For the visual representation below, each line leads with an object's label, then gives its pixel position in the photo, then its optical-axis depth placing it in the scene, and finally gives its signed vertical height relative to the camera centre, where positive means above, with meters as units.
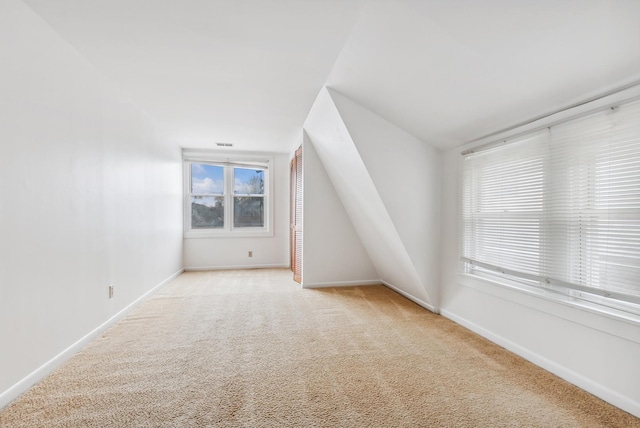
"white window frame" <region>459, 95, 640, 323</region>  1.58 -0.52
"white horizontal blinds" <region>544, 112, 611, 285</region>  1.73 +0.11
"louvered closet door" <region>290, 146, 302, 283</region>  4.54 +0.00
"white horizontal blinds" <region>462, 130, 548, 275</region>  2.10 +0.09
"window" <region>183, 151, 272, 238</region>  5.57 +0.37
